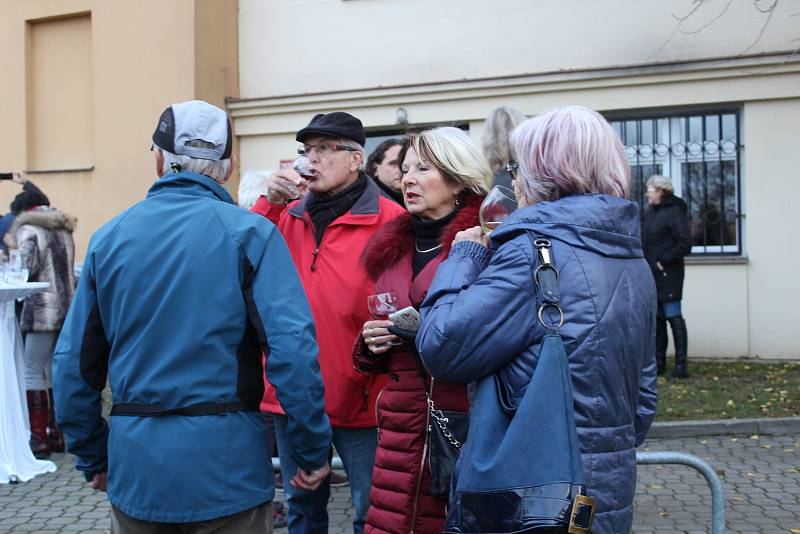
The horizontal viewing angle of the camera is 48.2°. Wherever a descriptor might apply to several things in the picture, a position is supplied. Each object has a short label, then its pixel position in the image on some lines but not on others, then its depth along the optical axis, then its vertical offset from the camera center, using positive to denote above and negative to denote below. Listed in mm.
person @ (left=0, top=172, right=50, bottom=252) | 8023 +564
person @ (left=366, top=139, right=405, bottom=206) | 6074 +613
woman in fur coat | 7566 -357
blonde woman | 3197 -114
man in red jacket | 3740 -62
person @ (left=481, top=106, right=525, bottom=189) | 5062 +660
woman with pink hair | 2354 -122
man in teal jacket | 2619 -276
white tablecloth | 6898 -1180
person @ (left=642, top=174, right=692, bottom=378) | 9922 +43
